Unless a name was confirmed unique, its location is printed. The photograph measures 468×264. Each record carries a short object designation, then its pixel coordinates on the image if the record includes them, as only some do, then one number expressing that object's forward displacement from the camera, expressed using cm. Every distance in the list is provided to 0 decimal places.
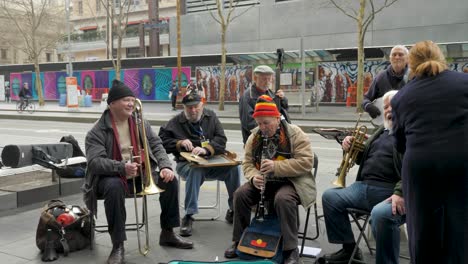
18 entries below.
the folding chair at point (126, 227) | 524
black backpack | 695
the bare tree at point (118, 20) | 2873
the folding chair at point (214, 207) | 571
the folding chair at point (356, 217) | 397
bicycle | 2848
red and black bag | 454
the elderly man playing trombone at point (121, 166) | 433
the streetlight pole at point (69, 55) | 3117
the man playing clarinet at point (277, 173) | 416
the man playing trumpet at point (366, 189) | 407
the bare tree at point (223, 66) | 2519
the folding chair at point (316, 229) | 483
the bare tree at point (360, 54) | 2061
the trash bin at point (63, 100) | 3556
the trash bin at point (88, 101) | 3378
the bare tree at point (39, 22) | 3525
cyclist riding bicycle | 2814
